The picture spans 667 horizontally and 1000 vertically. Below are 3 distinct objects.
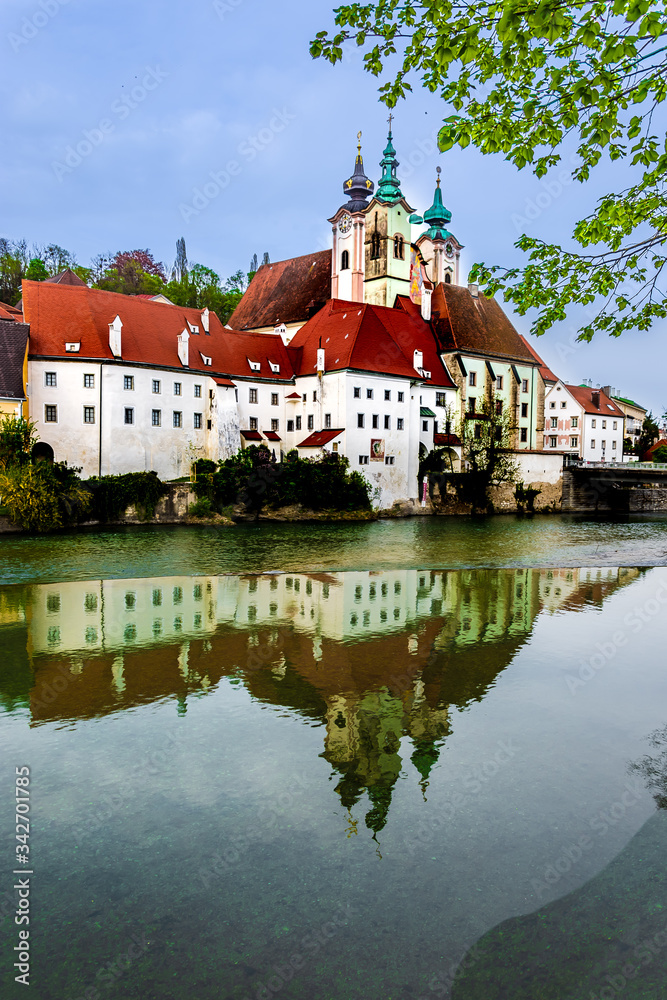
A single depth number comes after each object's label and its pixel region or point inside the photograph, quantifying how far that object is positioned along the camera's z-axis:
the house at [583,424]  86.12
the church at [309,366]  43.03
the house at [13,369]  38.09
